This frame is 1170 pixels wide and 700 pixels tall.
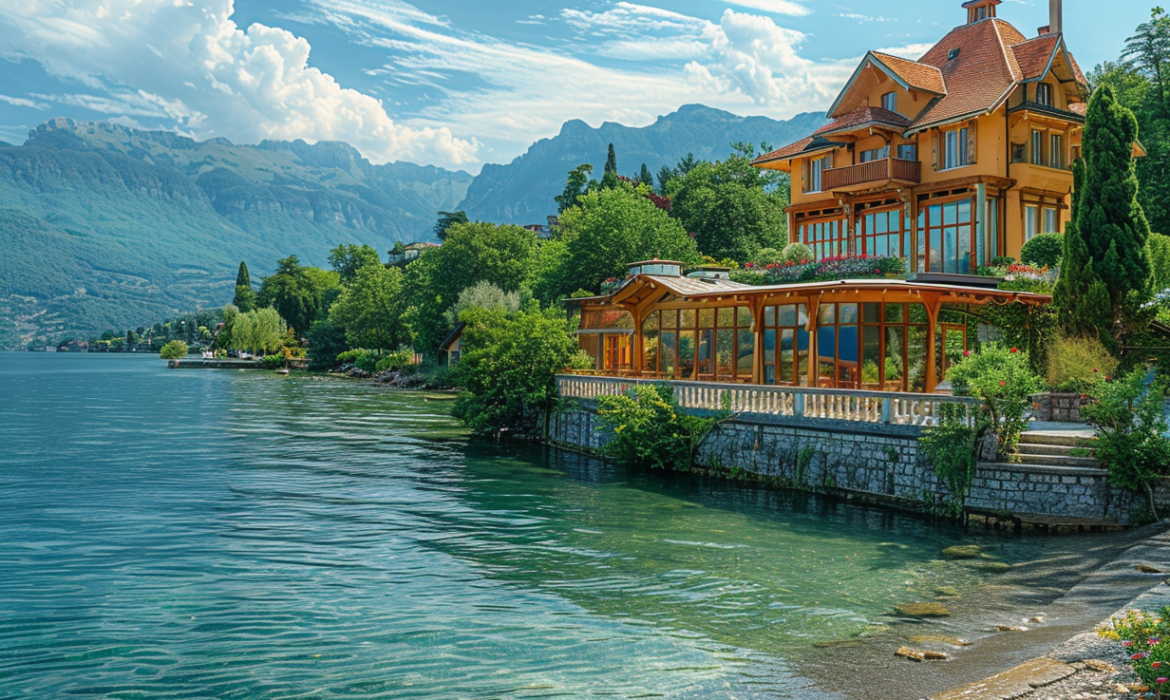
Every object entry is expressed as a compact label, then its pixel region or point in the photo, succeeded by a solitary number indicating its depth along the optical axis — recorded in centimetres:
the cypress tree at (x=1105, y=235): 2253
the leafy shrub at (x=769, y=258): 3972
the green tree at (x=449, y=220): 12406
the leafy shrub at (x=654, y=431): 2562
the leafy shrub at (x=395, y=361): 9119
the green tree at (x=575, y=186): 9506
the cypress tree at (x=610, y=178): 8538
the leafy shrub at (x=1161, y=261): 3100
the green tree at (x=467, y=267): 7881
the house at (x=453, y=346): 7181
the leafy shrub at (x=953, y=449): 1830
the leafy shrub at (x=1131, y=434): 1608
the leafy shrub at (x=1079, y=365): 2131
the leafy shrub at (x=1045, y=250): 3278
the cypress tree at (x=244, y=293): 16450
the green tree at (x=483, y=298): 6962
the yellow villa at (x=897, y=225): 2753
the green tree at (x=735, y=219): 6200
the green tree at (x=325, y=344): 11006
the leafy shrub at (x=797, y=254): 3793
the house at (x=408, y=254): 13512
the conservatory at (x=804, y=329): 2592
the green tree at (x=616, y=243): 5216
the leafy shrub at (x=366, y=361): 9669
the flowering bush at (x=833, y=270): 3345
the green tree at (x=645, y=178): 10336
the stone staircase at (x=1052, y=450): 1720
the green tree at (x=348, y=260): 14525
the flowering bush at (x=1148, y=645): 768
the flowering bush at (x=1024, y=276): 2956
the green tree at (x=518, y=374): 3497
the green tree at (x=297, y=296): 13962
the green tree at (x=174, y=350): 15275
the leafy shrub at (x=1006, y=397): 1797
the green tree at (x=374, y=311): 9881
